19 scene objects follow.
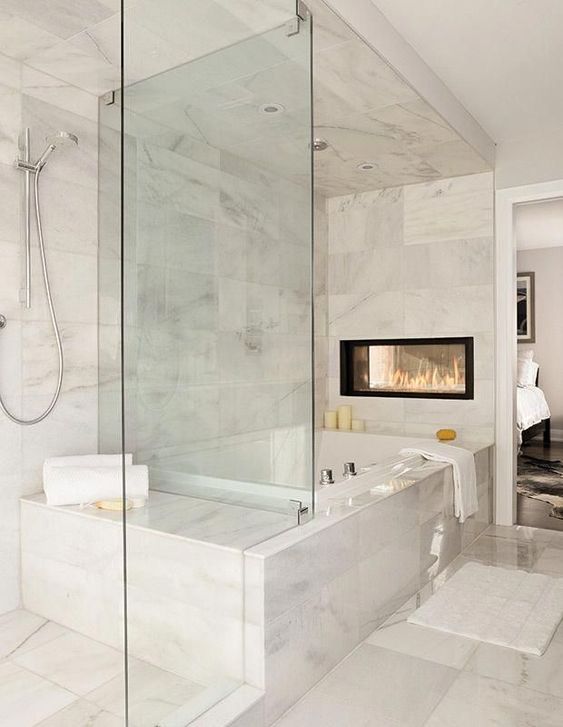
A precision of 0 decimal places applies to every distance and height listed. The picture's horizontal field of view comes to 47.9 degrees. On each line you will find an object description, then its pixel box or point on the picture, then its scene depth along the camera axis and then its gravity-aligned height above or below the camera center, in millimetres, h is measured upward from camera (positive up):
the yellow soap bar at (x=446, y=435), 3928 -402
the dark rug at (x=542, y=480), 4605 -928
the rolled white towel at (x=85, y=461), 2547 -371
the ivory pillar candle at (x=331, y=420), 4484 -354
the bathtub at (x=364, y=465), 2486 -483
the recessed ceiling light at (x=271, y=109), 1997 +838
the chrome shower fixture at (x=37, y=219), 2547 +621
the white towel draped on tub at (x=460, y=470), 3234 -521
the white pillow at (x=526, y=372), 7133 -21
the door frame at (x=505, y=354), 3947 +99
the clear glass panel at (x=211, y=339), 1563 +89
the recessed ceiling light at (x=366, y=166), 3854 +1260
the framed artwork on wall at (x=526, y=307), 7559 +759
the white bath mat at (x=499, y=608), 2340 -967
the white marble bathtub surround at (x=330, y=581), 1769 -722
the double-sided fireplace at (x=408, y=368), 4191 +17
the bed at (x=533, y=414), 6234 -451
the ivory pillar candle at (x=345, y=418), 4422 -334
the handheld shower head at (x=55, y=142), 2529 +931
